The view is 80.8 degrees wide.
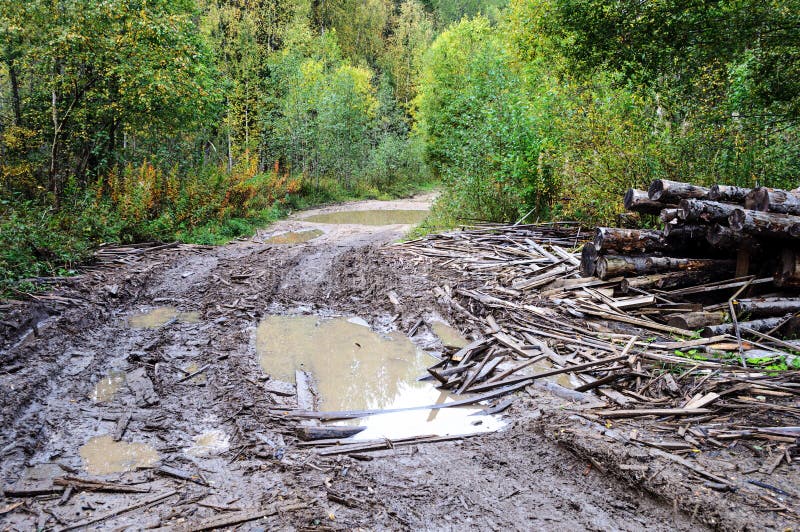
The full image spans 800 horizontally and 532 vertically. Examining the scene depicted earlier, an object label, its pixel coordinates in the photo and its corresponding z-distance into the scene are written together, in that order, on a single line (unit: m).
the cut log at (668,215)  7.54
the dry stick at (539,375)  5.72
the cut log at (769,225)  6.27
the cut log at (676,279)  7.48
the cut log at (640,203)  8.38
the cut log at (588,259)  8.20
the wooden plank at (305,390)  5.52
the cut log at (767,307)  6.52
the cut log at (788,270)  6.58
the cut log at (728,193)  7.35
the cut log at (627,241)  7.86
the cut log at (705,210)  6.79
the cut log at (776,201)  6.60
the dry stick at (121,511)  3.31
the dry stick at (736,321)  5.53
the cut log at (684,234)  7.38
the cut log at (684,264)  7.46
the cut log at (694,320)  6.60
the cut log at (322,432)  4.60
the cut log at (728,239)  6.69
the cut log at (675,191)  7.91
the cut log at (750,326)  6.23
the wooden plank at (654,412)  4.53
